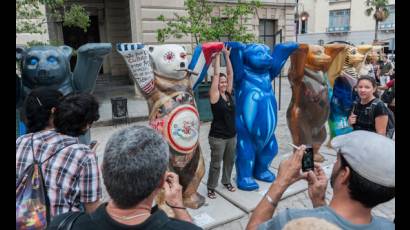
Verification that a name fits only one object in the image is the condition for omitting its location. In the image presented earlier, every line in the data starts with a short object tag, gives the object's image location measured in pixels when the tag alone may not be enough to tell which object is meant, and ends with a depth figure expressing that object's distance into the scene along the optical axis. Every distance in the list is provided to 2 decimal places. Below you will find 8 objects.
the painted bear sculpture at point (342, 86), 5.05
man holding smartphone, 1.23
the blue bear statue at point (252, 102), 3.78
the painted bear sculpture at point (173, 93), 3.01
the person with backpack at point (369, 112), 3.20
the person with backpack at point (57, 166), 1.62
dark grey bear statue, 2.89
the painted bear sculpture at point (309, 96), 4.49
